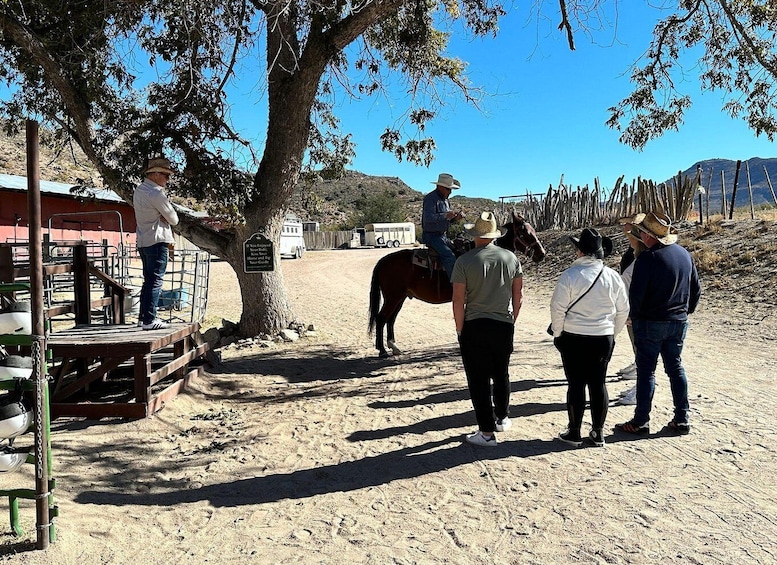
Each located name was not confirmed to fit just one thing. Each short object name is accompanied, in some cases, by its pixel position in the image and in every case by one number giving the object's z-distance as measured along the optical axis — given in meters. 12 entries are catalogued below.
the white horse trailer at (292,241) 40.31
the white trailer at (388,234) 58.65
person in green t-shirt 4.62
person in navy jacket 4.71
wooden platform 5.48
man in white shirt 5.94
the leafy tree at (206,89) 8.25
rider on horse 7.66
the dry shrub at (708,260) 14.34
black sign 9.01
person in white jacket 4.50
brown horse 8.48
